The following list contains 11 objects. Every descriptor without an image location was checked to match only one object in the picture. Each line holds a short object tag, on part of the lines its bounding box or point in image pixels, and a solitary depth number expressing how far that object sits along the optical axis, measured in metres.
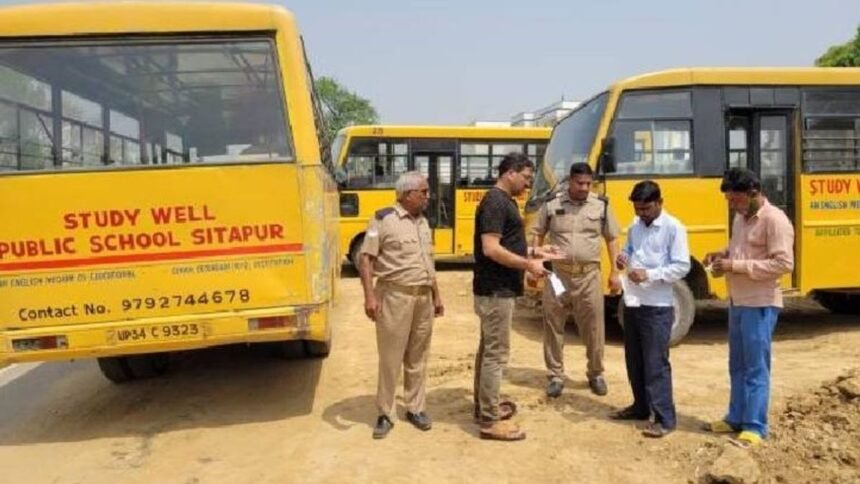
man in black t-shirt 4.90
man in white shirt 4.90
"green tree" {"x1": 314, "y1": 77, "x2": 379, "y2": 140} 44.15
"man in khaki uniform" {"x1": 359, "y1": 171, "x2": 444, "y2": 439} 5.05
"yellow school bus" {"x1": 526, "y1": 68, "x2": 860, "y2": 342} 7.92
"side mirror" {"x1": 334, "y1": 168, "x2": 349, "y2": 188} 10.52
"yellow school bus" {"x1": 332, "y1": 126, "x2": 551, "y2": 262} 14.59
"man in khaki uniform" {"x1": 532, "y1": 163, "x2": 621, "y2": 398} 5.92
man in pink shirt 4.49
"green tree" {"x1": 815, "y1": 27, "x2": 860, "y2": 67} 22.97
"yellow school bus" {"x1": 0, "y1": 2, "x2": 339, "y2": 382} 5.09
